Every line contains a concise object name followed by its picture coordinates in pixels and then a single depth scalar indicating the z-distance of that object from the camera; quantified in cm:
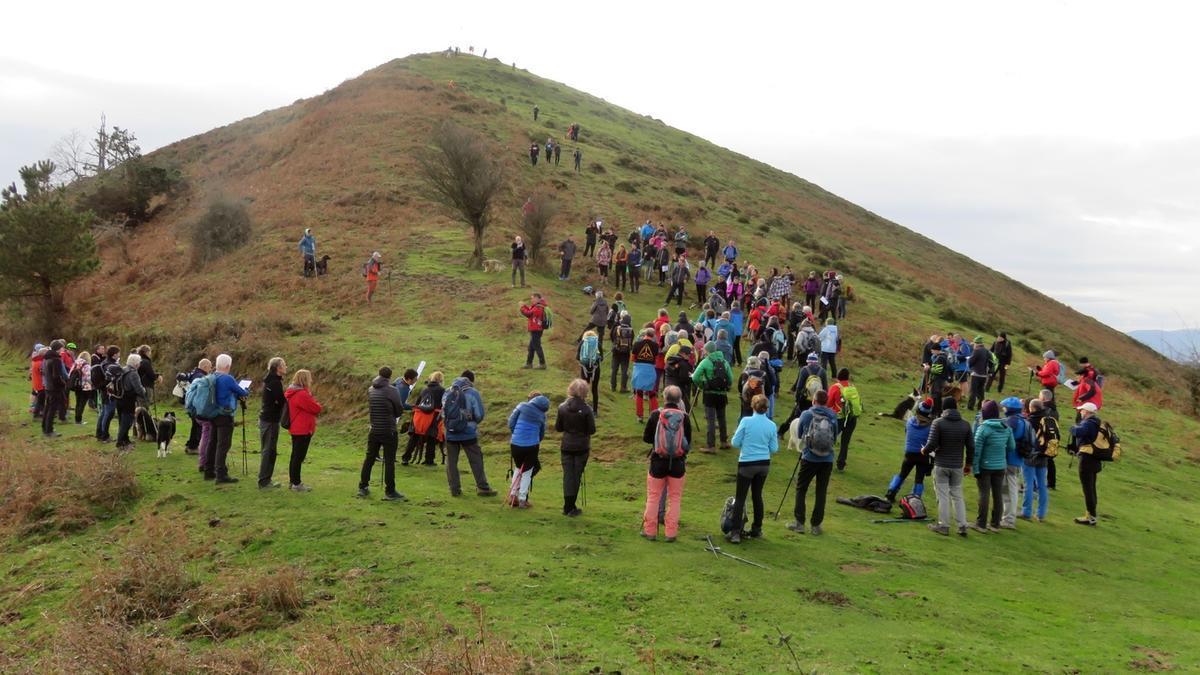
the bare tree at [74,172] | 6314
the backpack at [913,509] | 1227
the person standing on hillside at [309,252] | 2966
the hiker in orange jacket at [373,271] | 2703
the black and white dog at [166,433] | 1484
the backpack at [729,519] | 1024
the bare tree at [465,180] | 3109
